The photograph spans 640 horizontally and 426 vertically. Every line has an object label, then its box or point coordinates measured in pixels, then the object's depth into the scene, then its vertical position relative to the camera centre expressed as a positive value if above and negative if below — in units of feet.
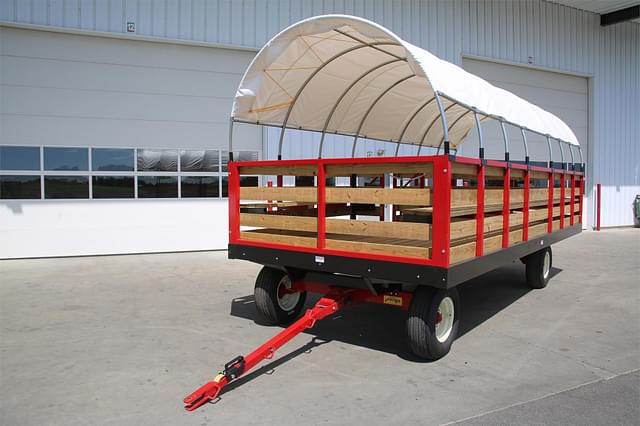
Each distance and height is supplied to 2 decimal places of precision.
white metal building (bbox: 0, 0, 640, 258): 32.69 +4.86
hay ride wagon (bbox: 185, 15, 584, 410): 13.96 -0.31
